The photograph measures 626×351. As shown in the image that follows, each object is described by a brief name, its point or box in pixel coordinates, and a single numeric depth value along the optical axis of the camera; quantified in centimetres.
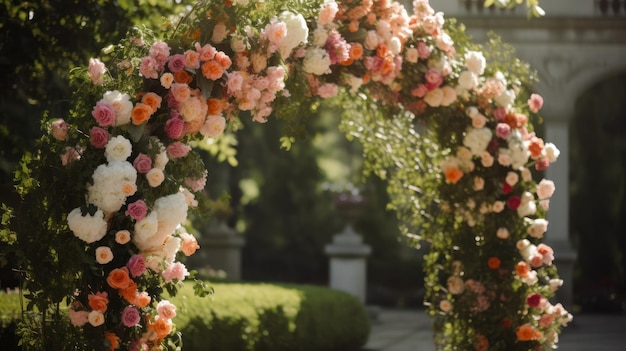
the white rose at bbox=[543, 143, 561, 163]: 665
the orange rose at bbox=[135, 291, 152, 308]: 467
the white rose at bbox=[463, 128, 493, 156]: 646
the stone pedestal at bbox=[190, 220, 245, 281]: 1566
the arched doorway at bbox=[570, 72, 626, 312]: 1688
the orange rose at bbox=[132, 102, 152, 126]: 470
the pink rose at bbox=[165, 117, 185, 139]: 484
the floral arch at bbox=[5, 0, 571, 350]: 461
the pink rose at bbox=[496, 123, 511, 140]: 652
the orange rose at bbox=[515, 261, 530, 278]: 652
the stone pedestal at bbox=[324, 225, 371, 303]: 1441
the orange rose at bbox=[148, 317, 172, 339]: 481
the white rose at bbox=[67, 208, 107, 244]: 443
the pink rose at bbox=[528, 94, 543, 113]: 673
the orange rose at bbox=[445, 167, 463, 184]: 654
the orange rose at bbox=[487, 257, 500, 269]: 659
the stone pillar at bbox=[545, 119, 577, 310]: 1439
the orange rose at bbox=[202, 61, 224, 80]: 493
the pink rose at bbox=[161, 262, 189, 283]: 486
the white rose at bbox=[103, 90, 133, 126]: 466
